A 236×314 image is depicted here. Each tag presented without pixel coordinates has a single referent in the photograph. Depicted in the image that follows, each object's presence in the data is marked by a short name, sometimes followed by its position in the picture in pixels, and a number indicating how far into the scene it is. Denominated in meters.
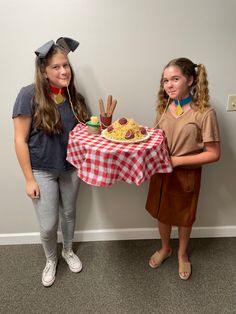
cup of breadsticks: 1.39
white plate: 1.21
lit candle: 1.32
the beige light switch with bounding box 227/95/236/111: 1.66
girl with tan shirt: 1.33
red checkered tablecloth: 1.14
